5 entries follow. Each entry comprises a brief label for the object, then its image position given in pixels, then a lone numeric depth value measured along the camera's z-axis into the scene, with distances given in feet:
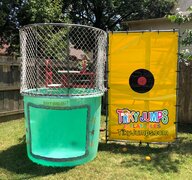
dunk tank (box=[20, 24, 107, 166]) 9.12
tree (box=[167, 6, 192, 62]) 12.83
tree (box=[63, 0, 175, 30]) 42.71
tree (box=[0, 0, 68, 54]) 26.38
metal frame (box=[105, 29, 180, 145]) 11.22
